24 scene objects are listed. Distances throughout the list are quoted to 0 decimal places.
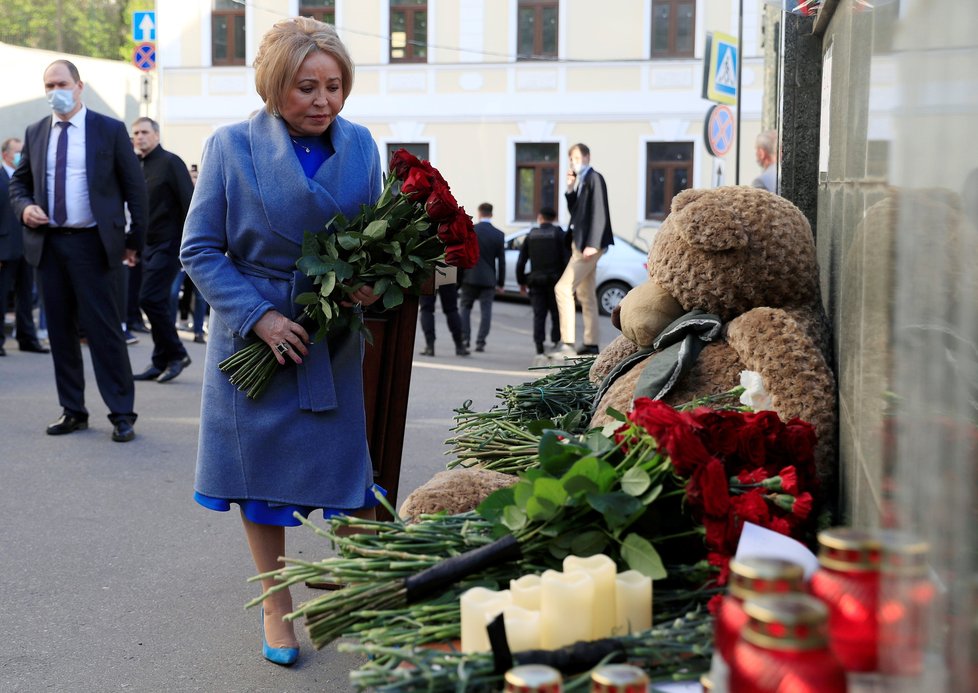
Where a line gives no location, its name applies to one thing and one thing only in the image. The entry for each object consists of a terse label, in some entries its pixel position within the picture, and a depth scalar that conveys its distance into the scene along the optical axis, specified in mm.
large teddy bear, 3178
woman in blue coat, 3580
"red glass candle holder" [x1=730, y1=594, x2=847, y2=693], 1185
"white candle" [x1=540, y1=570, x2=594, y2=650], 2082
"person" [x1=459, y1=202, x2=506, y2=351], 13539
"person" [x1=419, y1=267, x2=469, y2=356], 12562
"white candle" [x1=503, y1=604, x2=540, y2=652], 2066
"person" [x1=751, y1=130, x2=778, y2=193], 8898
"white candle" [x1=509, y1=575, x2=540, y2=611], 2186
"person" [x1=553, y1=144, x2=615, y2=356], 12383
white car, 19016
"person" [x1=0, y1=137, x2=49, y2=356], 11992
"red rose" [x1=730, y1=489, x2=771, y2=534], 2352
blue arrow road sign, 17859
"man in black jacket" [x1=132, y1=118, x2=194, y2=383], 9938
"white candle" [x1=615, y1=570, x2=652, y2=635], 2170
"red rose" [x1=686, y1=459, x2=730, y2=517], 2305
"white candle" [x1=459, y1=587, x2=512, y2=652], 2117
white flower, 3046
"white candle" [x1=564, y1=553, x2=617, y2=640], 2137
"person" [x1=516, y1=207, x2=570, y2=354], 13109
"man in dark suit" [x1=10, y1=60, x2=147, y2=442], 7223
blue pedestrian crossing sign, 11758
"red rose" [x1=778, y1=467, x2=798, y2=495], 2480
